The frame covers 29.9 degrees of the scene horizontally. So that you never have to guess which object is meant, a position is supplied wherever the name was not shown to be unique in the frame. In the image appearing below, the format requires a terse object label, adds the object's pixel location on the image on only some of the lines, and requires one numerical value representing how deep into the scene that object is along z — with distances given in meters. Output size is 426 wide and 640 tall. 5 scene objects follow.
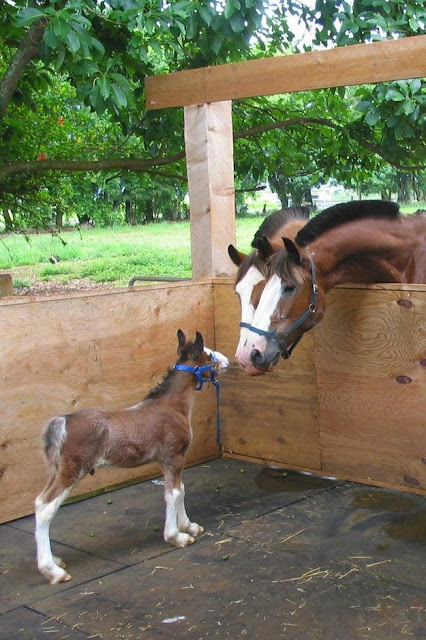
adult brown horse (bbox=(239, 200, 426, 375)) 4.00
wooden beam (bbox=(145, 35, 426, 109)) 4.59
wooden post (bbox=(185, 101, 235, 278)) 5.40
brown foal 3.68
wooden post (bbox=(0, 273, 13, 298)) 6.27
